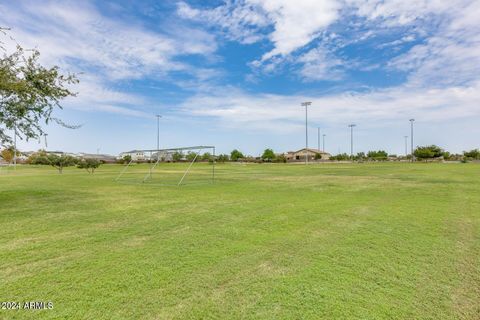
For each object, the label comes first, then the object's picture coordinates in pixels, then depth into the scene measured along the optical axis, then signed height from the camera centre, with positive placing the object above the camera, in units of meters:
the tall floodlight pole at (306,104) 65.36 +13.78
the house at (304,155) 113.20 +2.83
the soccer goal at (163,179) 18.11 -1.44
